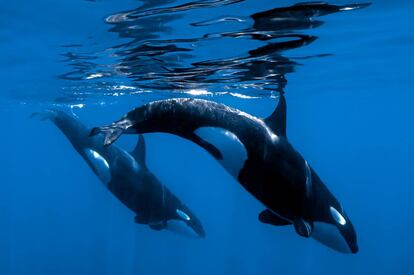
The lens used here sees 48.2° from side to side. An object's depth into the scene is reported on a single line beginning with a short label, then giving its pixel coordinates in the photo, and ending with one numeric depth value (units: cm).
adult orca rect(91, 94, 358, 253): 708
